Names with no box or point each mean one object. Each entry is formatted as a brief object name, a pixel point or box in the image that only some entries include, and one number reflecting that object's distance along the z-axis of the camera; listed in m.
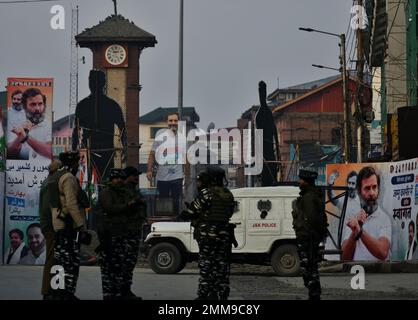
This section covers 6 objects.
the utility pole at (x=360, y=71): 37.59
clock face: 87.38
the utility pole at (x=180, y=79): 48.72
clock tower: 85.50
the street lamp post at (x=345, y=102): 38.16
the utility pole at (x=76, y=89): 101.65
